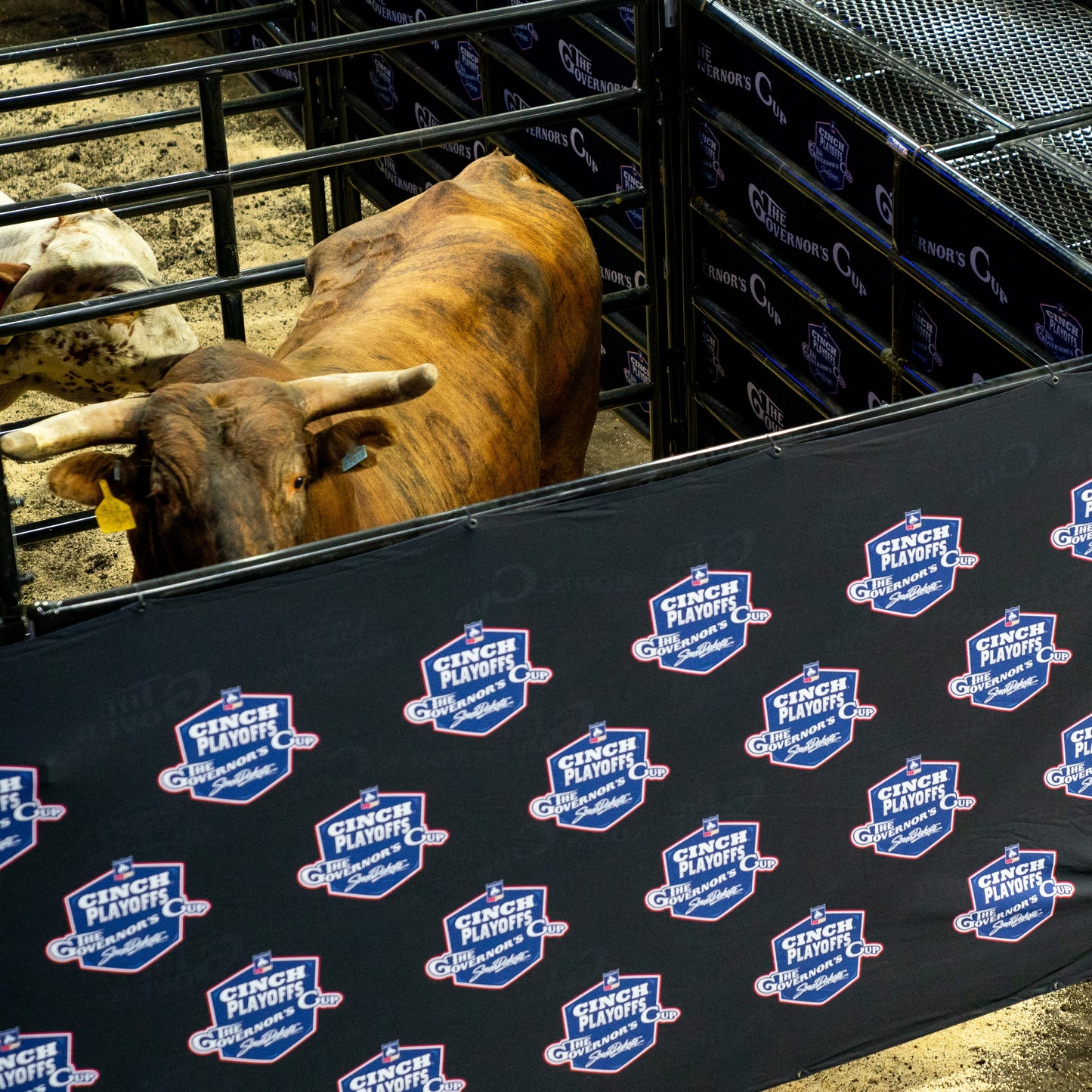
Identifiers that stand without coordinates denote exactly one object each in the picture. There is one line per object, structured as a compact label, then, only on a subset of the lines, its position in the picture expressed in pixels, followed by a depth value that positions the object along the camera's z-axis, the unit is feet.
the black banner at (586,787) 19.77
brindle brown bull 26.96
